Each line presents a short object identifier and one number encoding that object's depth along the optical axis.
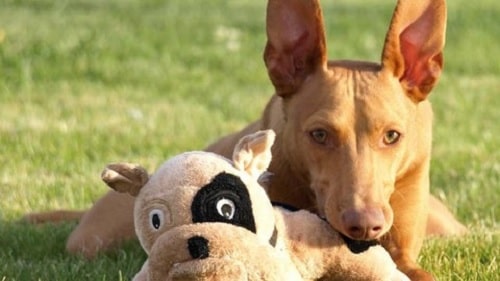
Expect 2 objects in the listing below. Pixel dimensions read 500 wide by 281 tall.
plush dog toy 5.98
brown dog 6.95
